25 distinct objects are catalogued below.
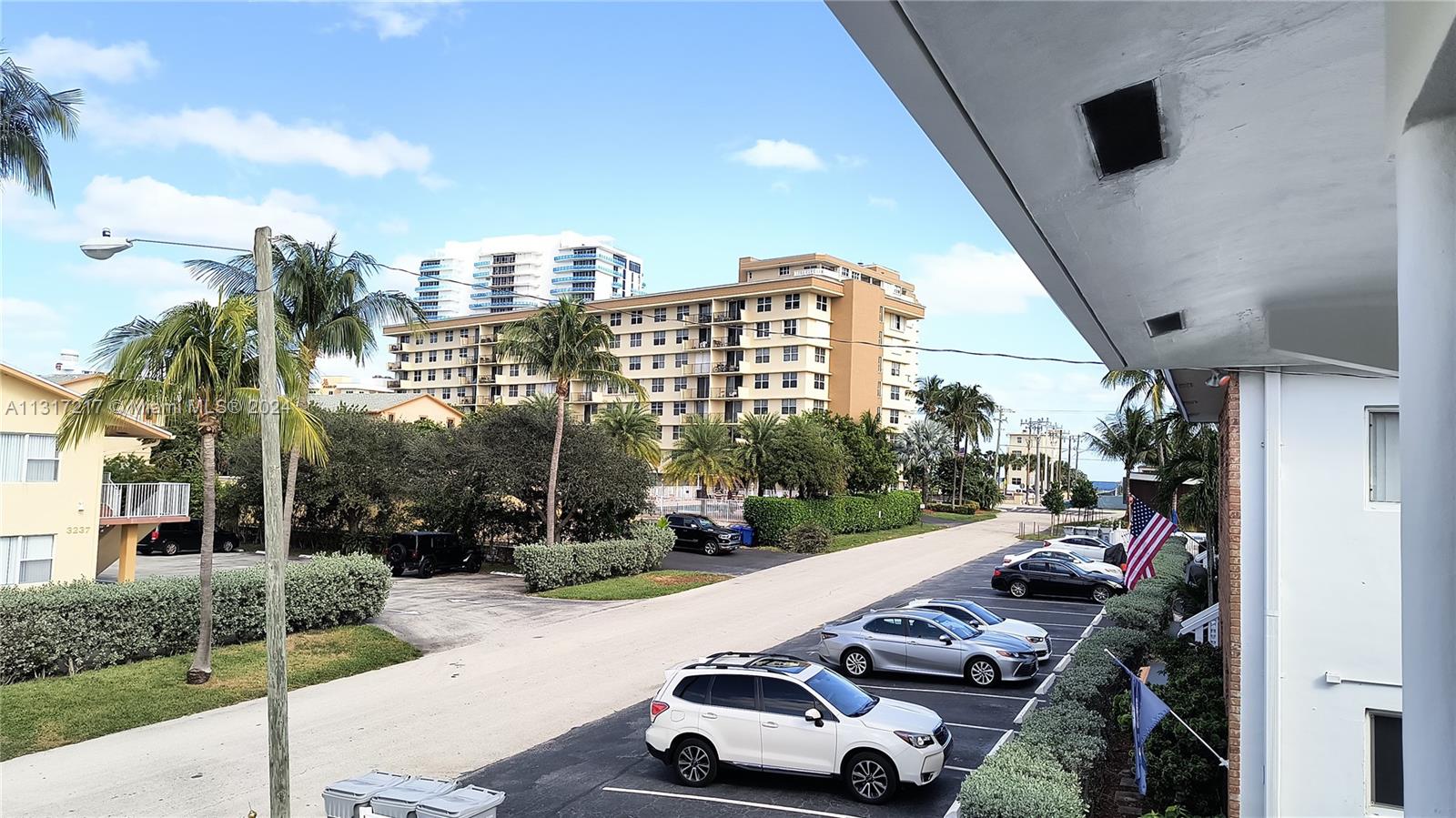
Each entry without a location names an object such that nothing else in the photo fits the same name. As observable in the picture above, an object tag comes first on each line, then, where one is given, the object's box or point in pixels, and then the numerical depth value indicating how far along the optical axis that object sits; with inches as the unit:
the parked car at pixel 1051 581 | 1138.0
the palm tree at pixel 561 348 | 1247.5
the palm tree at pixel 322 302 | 831.1
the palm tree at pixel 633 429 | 1961.1
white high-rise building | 7445.9
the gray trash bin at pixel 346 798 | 346.9
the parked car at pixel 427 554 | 1318.9
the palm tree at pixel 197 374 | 639.1
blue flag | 372.5
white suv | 456.1
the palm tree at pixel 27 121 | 832.9
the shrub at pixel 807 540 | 1711.4
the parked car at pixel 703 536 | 1611.7
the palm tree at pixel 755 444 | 2018.9
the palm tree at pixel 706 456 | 2076.8
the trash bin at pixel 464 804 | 333.1
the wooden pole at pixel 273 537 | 402.0
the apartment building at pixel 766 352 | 3038.9
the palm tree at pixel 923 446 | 3068.4
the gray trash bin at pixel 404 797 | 339.0
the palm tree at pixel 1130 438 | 2089.1
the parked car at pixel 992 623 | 778.8
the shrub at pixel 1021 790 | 320.8
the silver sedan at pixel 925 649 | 698.2
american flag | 757.3
